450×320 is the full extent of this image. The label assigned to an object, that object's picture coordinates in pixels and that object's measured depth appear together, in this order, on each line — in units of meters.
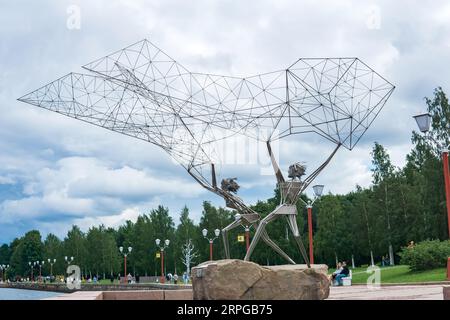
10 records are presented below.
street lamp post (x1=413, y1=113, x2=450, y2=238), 18.84
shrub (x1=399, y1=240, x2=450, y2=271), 32.69
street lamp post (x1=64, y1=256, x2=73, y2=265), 106.46
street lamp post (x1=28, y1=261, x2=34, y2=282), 133.09
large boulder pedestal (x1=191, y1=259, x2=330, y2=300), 14.04
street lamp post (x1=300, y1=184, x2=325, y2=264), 30.02
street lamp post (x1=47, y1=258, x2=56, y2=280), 115.36
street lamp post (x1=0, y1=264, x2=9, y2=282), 146.93
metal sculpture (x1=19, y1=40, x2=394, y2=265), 19.00
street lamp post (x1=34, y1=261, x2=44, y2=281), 125.71
